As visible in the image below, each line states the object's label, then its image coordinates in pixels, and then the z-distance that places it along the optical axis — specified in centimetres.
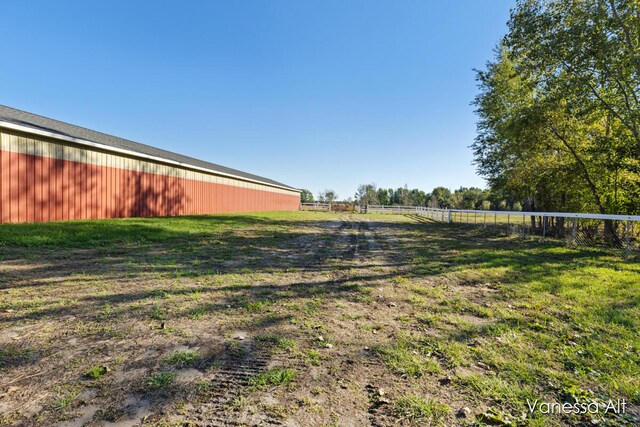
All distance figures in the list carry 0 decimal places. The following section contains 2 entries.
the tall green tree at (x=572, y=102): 1002
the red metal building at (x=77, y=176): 940
